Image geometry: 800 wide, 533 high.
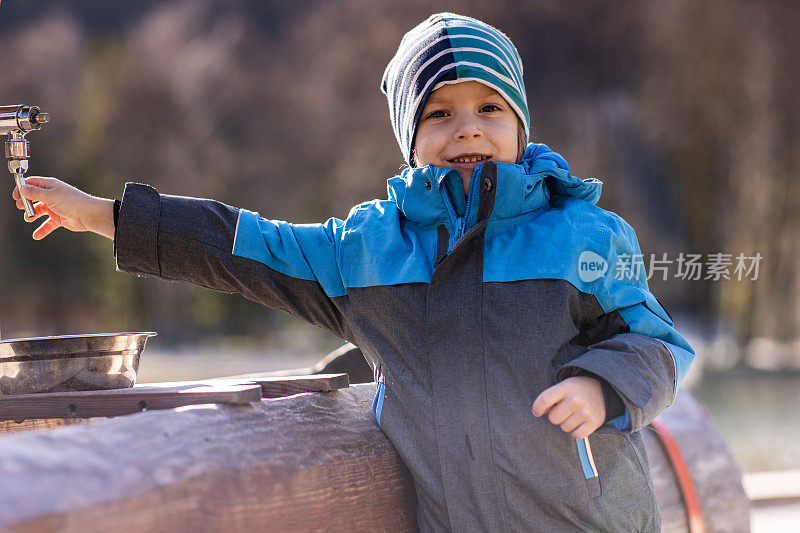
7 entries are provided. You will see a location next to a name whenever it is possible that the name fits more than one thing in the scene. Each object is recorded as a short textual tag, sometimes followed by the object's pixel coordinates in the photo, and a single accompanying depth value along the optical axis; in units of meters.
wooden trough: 4.04
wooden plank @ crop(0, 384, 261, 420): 4.23
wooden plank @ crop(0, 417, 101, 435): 4.26
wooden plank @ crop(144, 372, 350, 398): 4.34
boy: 4.29
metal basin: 4.28
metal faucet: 4.31
